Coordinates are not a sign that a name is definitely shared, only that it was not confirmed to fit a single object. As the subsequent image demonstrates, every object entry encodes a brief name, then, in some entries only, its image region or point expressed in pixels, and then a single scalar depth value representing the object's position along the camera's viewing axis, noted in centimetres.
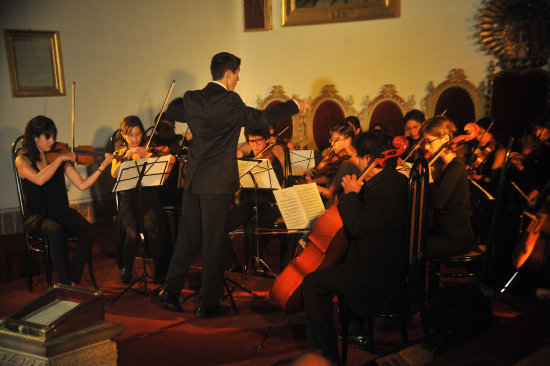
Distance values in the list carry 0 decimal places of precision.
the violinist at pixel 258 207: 415
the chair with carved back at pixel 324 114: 619
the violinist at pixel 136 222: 405
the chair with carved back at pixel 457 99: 532
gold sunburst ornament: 491
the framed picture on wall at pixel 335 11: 579
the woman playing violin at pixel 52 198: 368
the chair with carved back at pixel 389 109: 580
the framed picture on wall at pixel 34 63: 507
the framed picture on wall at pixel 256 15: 658
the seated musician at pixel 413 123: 498
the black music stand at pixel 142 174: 358
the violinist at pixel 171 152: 476
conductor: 317
